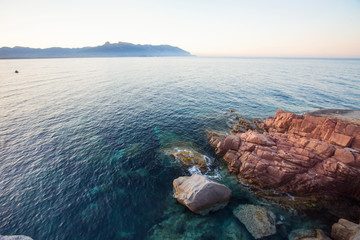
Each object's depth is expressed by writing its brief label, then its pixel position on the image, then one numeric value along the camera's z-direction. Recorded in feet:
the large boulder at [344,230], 50.31
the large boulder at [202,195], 63.36
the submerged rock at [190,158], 87.85
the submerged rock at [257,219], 56.59
